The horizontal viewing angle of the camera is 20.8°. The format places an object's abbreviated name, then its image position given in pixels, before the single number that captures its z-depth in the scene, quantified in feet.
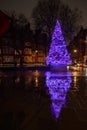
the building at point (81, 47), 255.54
